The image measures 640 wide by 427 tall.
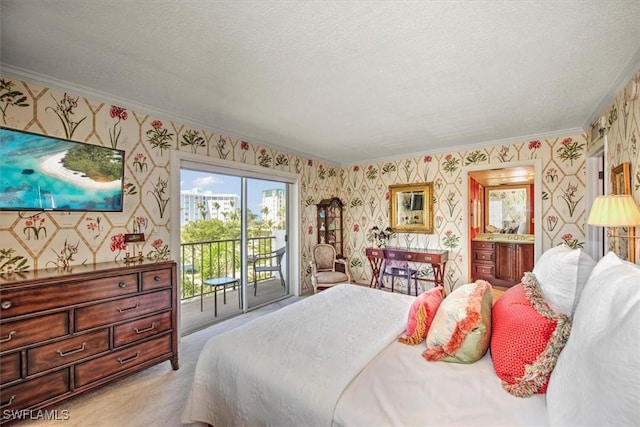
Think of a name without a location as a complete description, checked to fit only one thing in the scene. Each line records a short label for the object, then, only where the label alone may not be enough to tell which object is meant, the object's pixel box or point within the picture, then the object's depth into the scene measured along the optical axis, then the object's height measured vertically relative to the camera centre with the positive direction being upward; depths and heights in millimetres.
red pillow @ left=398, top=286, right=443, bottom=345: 1639 -626
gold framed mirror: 4562 +164
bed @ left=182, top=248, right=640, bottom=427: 805 -745
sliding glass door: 3445 -373
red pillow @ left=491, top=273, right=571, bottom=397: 1119 -567
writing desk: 4172 -658
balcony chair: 4242 -741
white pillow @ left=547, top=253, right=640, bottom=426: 705 -426
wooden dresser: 1692 -803
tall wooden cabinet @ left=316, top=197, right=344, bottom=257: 4996 -70
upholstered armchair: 4301 -777
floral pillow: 1372 -597
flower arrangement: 4961 -348
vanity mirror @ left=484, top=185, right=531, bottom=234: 5906 +163
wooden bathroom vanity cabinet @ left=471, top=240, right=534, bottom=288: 5035 -863
